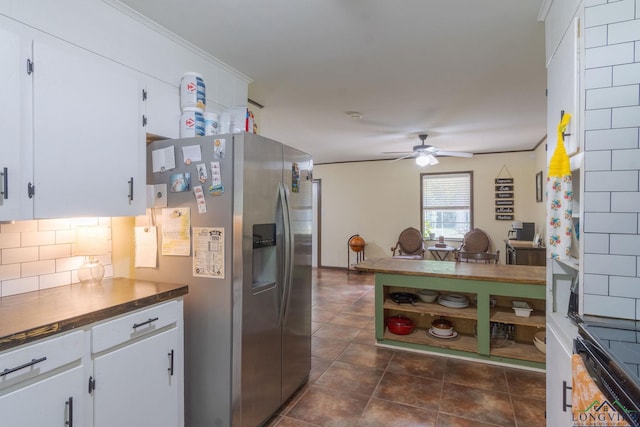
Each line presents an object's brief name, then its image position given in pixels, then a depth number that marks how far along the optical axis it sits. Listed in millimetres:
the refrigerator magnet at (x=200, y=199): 1854
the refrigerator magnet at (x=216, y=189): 1819
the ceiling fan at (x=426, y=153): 4704
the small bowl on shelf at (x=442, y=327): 3158
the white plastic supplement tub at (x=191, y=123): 2080
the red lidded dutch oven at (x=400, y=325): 3287
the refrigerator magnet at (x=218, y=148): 1827
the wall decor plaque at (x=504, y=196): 6062
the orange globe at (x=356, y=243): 6863
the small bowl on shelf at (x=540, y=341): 2797
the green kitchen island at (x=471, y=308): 2822
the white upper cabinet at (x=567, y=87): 1306
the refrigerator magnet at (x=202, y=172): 1854
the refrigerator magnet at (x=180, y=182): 1896
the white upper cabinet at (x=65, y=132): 1348
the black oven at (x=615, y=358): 759
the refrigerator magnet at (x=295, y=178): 2297
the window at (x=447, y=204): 6422
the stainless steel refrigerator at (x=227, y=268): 1789
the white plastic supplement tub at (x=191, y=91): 2125
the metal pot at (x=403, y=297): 3275
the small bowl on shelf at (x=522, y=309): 2900
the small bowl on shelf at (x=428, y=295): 3277
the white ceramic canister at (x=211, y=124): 2143
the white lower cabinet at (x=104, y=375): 1143
